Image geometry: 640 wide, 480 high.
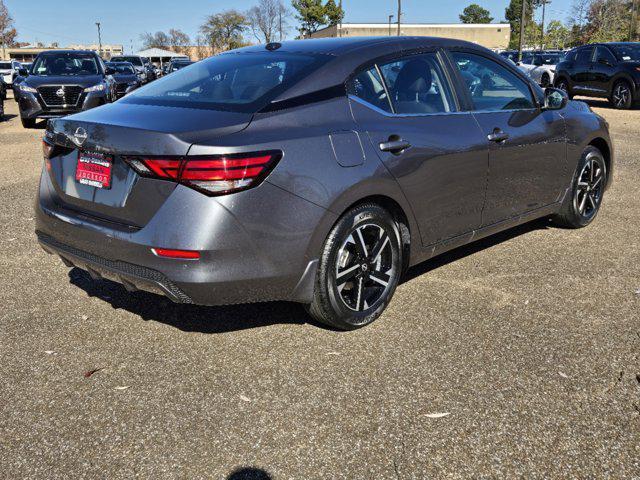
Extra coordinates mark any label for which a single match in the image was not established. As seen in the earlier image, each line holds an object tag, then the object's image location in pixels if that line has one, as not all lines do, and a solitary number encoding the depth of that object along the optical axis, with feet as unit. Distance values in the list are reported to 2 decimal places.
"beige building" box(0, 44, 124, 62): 308.69
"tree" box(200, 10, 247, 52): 279.28
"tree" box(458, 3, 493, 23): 433.48
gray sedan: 9.86
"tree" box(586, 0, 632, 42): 166.57
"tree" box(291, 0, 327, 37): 259.39
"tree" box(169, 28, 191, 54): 366.84
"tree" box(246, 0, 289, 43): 281.33
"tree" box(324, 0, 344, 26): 263.49
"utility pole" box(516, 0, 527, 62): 140.50
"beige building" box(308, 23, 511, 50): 310.65
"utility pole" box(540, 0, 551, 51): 227.42
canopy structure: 264.52
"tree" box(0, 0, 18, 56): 286.87
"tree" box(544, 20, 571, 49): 217.77
